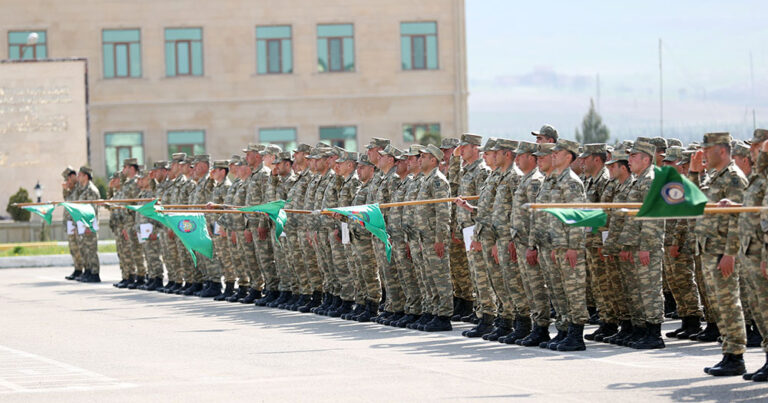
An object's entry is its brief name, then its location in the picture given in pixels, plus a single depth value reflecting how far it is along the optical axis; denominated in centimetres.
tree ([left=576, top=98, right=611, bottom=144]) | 9612
